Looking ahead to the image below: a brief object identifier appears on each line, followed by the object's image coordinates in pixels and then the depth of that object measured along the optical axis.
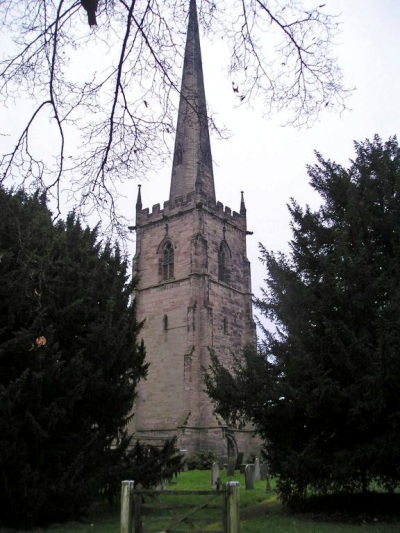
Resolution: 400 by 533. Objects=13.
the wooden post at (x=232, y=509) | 6.92
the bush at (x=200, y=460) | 28.11
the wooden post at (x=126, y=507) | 7.18
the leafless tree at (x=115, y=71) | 4.89
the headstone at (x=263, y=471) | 19.04
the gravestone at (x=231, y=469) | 20.41
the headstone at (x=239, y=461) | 22.48
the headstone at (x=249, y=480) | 16.17
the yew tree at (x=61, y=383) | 9.82
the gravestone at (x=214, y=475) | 16.63
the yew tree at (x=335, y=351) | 10.05
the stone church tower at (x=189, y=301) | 31.78
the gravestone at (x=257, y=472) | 18.09
